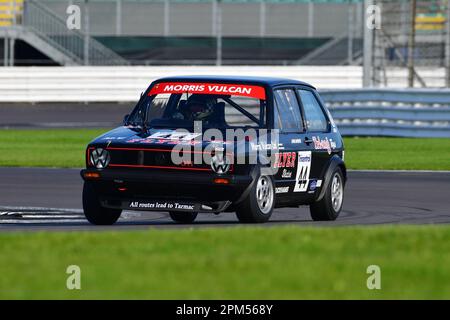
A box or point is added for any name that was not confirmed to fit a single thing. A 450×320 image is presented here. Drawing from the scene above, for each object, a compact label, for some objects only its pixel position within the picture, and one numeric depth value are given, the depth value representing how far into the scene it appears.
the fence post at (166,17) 44.59
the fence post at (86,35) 36.66
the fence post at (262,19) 45.03
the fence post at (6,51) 37.69
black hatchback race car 11.40
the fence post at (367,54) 26.52
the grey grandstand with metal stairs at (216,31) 43.94
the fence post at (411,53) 27.81
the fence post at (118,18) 44.00
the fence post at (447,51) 28.80
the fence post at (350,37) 40.31
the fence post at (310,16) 45.25
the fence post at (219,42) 38.87
